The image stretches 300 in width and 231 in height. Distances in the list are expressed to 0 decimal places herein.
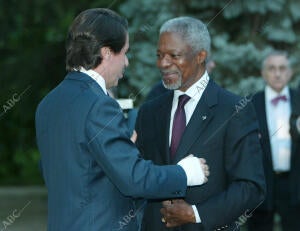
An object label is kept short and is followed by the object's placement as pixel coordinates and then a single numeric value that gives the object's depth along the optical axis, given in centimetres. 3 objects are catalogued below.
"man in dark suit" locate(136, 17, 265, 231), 837
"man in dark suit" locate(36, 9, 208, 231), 726
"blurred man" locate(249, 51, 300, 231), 1459
